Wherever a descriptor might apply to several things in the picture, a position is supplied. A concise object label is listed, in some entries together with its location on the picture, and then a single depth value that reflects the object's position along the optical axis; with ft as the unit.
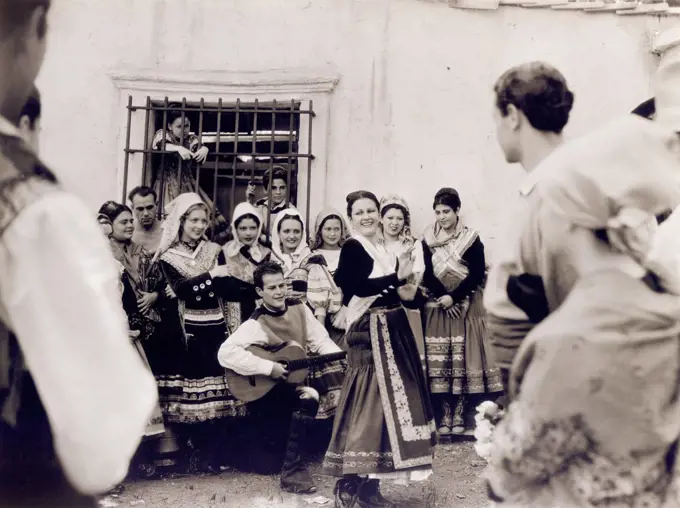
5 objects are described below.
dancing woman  11.10
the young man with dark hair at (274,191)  11.14
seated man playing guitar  11.38
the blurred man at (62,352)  5.85
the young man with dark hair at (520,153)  8.31
